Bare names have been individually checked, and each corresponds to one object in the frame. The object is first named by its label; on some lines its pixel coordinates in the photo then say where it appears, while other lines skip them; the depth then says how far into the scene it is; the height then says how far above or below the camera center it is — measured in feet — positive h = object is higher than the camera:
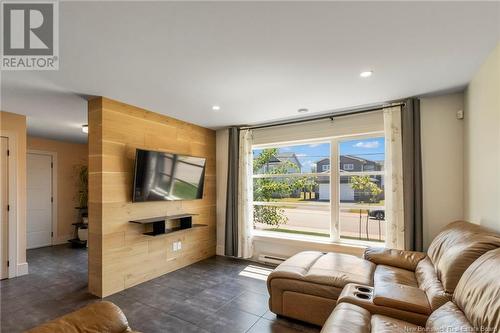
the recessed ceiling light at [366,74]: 7.69 +2.97
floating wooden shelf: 11.10 -2.72
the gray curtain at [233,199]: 14.62 -1.85
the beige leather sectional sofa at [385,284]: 5.06 -3.26
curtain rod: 11.11 +2.57
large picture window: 11.84 -1.16
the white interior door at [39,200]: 17.22 -2.23
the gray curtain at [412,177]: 9.75 -0.41
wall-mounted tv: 10.67 -0.38
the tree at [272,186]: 14.25 -1.10
